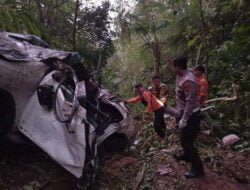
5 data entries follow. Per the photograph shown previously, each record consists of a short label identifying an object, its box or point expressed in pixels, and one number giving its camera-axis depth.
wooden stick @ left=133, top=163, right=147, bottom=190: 2.56
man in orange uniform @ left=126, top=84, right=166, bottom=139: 3.51
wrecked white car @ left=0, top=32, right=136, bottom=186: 2.35
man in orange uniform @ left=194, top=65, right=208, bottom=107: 3.51
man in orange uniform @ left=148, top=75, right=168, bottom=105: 3.72
